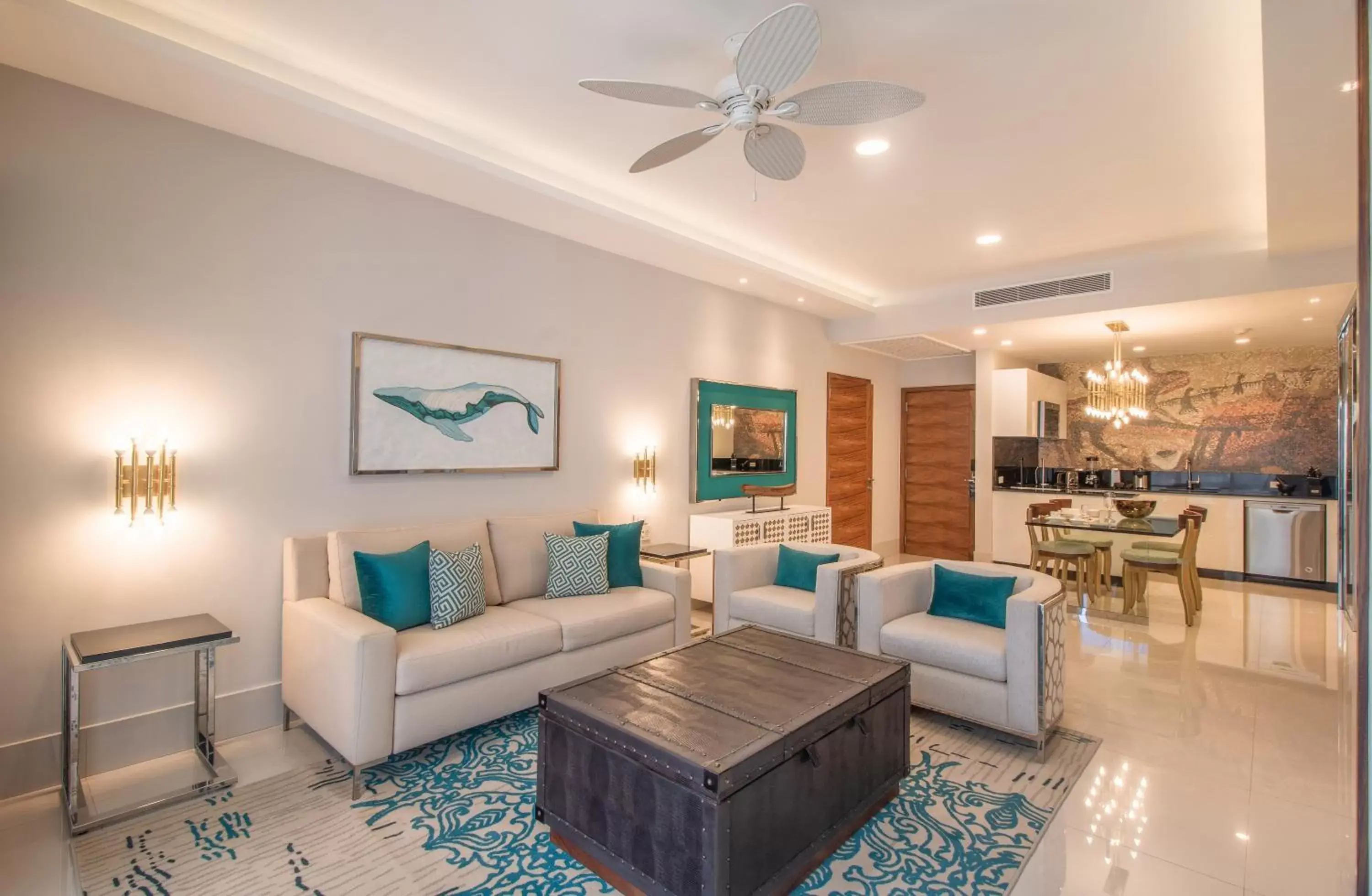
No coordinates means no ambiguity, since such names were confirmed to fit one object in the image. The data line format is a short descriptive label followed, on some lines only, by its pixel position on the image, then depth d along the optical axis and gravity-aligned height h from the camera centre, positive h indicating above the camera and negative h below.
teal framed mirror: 5.69 +0.20
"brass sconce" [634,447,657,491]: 5.16 -0.09
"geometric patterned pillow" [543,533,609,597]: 3.96 -0.64
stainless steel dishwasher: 6.38 -0.69
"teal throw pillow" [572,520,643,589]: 4.18 -0.58
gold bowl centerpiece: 5.64 -0.35
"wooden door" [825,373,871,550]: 7.38 +0.02
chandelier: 6.38 +0.72
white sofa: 2.75 -0.88
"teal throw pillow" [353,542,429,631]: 3.16 -0.64
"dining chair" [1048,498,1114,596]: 5.93 -0.86
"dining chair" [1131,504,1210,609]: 5.45 -0.69
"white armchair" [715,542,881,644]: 3.86 -0.83
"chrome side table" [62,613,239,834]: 2.44 -0.84
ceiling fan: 2.06 +1.31
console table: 5.41 -0.59
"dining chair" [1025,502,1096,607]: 5.59 -0.74
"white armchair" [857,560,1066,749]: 3.06 -0.91
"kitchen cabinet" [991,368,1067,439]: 7.14 +0.68
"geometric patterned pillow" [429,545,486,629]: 3.29 -0.66
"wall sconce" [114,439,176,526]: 2.85 -0.12
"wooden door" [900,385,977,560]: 8.12 -0.10
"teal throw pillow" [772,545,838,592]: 4.29 -0.69
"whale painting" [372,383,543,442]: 3.78 +0.32
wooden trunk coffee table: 1.92 -0.98
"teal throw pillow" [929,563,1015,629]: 3.53 -0.71
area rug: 2.19 -1.37
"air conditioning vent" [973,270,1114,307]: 5.42 +1.48
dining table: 5.31 -0.50
